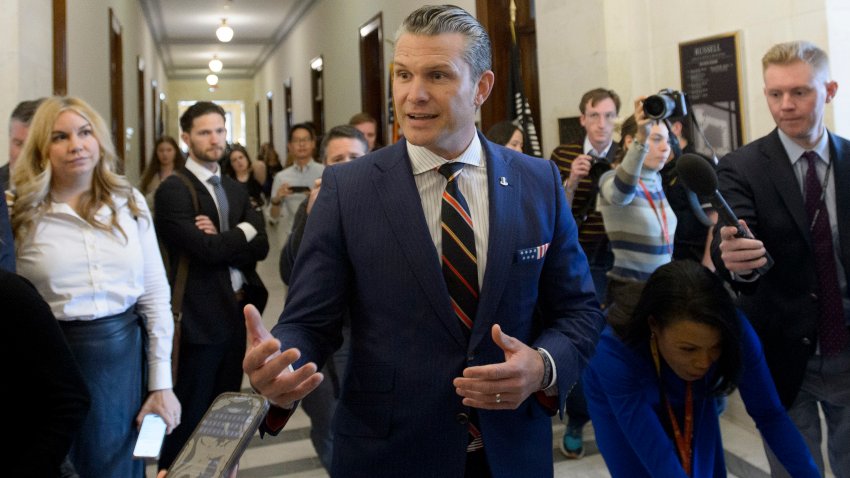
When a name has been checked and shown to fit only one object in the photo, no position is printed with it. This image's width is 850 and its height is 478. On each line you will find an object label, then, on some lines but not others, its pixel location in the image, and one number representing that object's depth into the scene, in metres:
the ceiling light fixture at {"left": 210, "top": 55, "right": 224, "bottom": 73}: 21.22
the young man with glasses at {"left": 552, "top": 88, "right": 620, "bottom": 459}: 4.11
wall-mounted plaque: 4.82
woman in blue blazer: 2.32
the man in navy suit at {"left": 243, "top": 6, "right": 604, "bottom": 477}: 1.63
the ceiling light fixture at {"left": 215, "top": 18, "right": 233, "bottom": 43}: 16.28
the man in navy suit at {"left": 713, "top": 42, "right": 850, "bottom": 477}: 2.49
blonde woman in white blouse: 2.46
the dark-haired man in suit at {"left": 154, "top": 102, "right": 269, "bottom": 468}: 3.41
